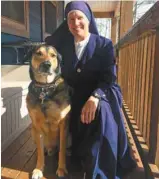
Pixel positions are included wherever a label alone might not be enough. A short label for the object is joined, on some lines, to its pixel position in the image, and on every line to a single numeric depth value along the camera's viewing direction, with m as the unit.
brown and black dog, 1.28
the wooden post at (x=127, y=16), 3.14
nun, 1.22
